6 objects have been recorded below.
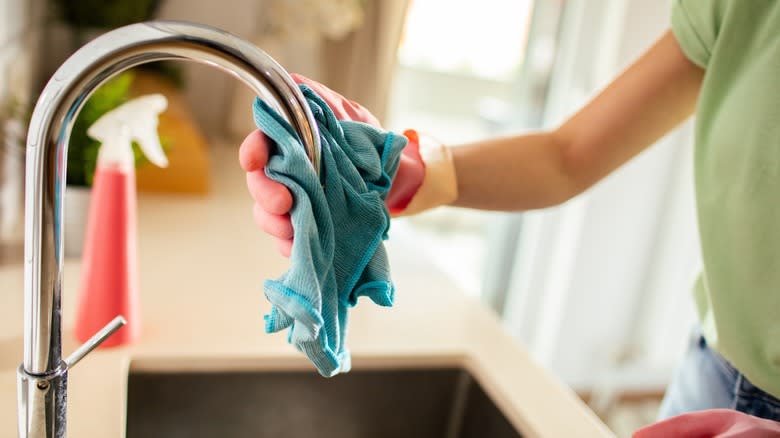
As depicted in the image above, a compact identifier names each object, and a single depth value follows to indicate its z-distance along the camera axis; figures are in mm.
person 672
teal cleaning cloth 425
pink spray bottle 782
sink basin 830
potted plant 1013
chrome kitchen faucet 380
